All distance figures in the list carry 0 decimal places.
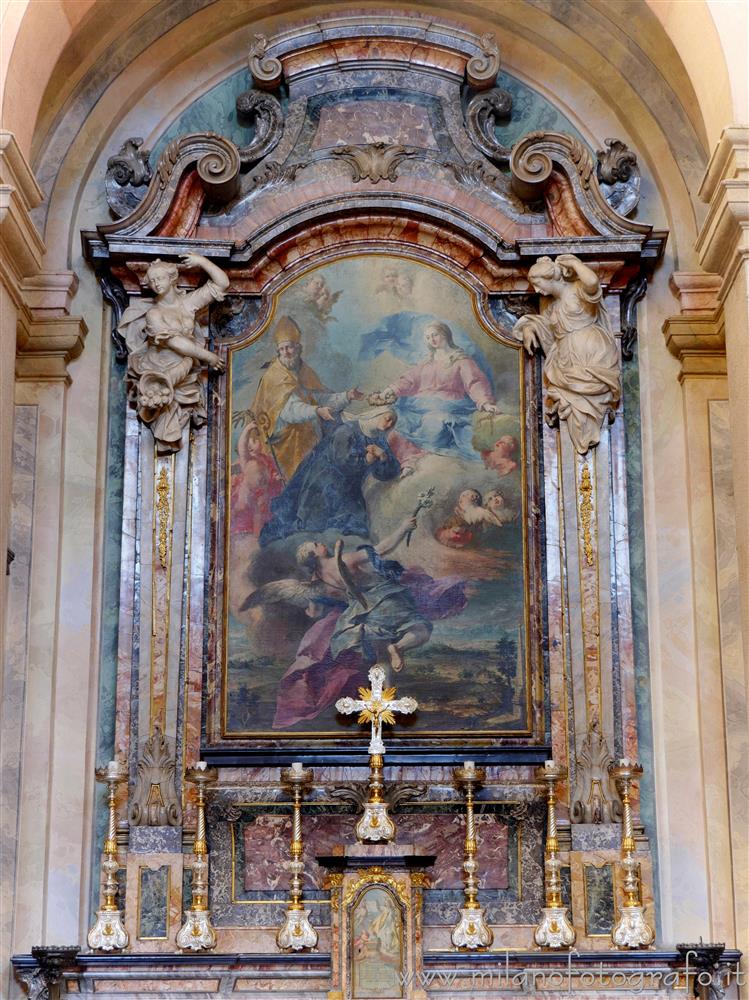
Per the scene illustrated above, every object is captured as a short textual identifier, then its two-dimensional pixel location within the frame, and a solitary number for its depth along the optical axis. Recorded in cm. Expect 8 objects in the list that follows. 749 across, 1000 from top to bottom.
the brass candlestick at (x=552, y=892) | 931
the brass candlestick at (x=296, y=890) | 931
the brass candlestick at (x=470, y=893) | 928
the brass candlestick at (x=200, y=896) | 934
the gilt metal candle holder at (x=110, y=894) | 931
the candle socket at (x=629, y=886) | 924
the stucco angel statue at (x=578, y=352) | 1032
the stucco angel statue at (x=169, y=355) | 1031
